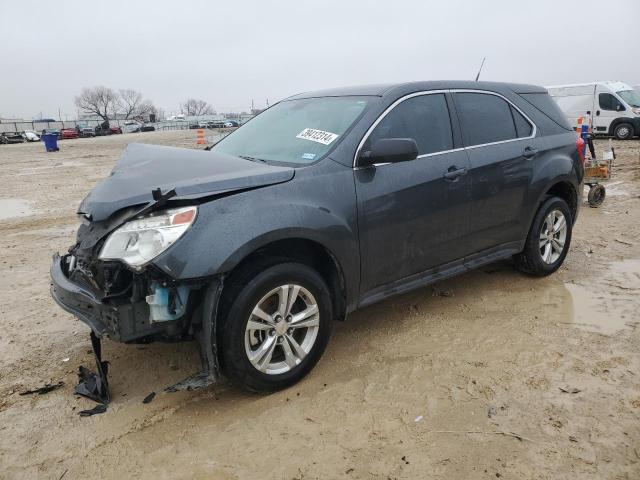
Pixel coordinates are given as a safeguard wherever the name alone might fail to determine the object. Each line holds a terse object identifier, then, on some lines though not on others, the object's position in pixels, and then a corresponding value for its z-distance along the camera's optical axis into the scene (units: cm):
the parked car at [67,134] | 4984
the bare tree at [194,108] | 13425
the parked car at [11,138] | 4128
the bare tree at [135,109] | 10706
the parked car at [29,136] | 4284
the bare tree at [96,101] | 10350
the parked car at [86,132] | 5294
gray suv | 274
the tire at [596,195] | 834
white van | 1980
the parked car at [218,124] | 7012
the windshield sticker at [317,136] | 342
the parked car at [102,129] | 5459
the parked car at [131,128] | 6444
